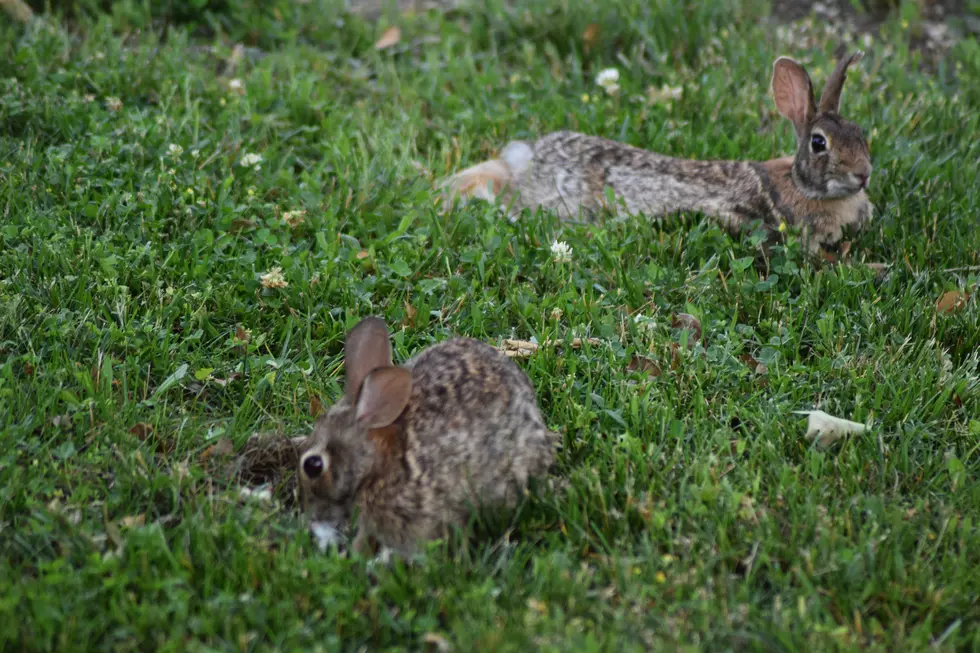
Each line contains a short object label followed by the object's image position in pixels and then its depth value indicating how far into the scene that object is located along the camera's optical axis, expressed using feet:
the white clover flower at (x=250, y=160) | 38.83
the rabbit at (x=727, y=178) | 37.70
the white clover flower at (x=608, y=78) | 46.34
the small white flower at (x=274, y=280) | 32.65
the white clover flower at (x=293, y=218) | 36.19
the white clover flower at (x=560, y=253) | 35.04
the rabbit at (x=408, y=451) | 25.27
